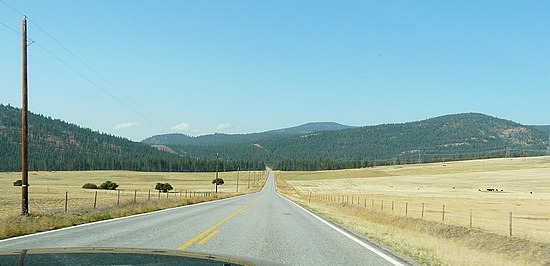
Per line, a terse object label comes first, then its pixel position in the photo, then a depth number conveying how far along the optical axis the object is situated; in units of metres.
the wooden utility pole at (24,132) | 20.62
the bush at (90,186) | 92.50
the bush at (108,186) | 95.19
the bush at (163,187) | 95.22
